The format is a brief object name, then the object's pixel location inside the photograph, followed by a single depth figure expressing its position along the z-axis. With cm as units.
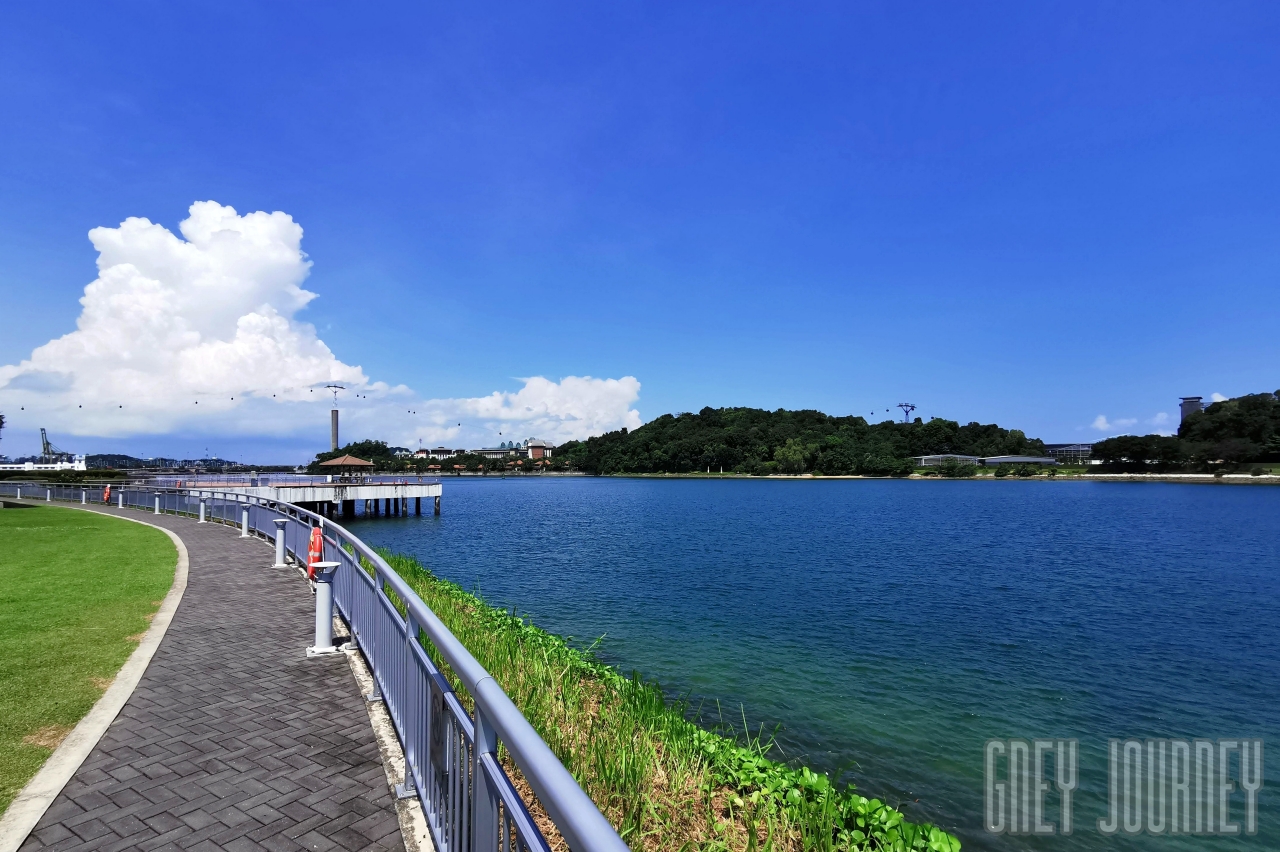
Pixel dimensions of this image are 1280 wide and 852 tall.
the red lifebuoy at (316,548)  796
